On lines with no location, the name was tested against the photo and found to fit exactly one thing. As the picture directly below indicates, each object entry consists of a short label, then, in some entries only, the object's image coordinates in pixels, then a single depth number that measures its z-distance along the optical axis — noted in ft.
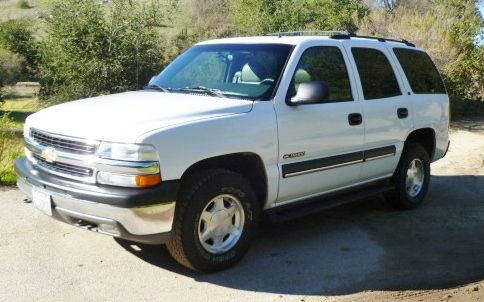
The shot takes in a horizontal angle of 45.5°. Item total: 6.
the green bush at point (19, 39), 69.28
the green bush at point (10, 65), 78.33
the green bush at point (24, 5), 144.66
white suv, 13.46
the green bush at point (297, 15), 59.41
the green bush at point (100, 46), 49.67
